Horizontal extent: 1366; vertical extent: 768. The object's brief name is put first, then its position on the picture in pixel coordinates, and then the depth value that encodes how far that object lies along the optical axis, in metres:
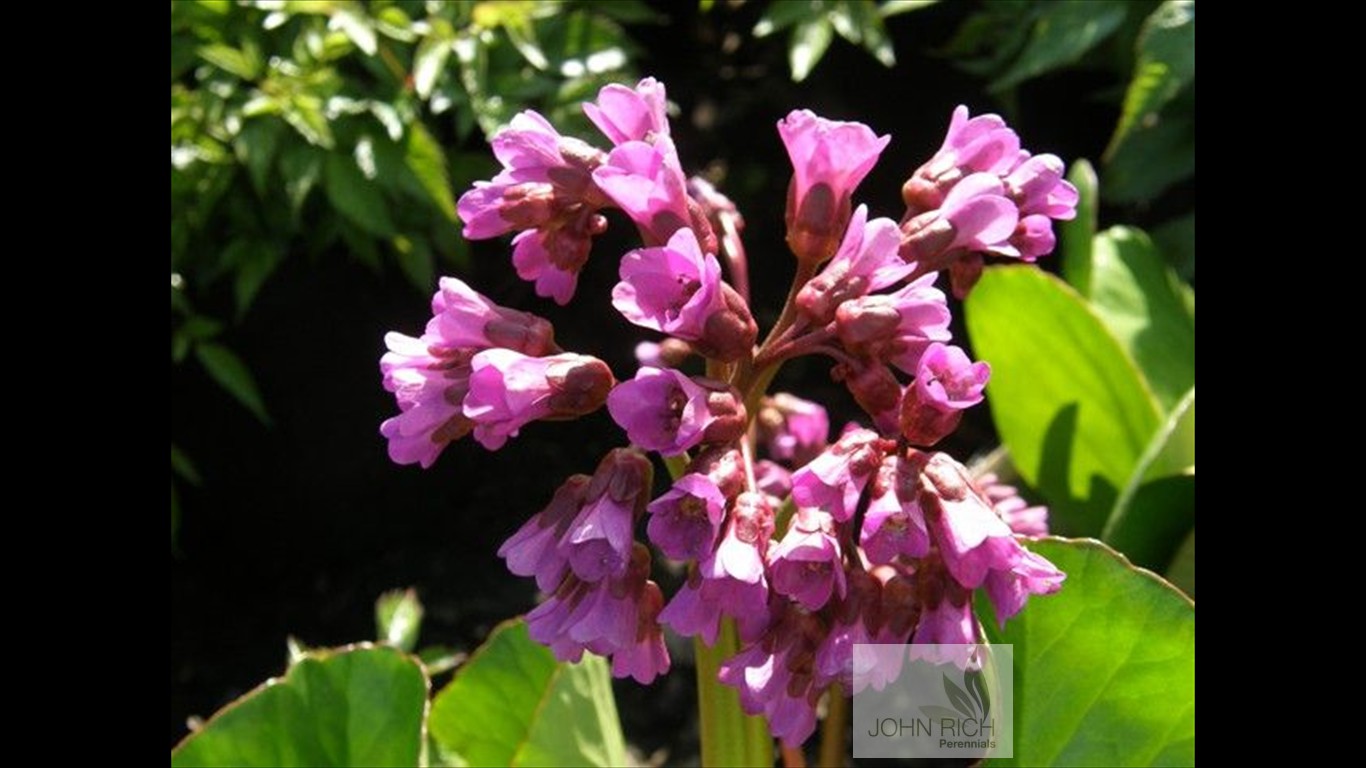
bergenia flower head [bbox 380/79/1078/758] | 0.28
